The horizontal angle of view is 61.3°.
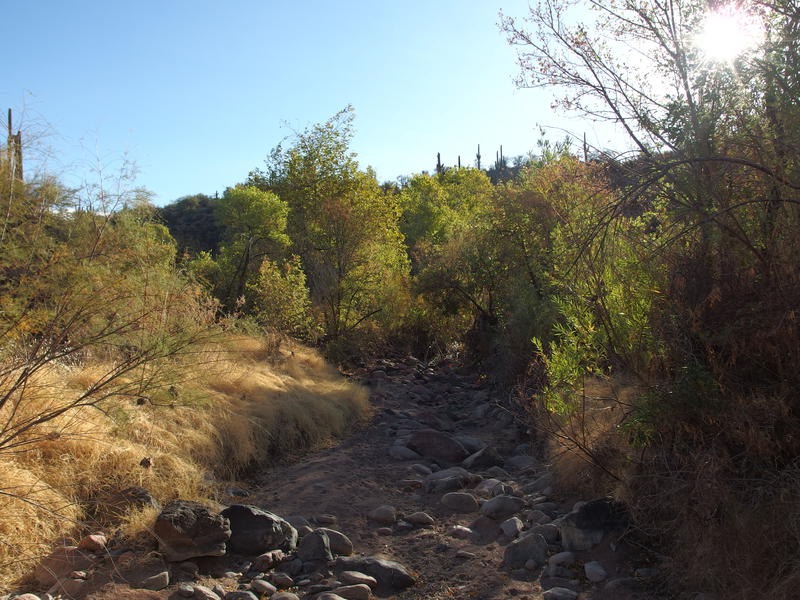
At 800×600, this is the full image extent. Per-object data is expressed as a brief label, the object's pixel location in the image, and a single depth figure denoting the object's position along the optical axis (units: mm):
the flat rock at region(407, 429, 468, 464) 8914
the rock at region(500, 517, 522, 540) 5855
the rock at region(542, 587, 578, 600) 4539
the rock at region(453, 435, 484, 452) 9328
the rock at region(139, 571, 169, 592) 4617
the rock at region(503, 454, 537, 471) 8312
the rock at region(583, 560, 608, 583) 4770
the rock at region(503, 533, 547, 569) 5232
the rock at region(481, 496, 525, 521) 6348
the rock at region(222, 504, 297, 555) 5352
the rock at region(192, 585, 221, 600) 4504
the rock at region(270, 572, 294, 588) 4918
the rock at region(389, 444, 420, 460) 8945
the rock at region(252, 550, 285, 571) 5152
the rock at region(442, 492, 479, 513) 6730
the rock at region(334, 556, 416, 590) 5016
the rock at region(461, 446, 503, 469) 8430
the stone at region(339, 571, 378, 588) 4910
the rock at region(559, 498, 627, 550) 5246
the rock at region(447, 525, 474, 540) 5997
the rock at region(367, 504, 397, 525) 6457
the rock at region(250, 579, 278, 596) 4766
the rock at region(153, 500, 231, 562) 5012
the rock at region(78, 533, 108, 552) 4973
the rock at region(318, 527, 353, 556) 5574
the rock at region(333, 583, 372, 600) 4695
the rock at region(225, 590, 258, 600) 4596
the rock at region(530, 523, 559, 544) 5535
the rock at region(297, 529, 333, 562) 5301
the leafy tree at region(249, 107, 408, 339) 16969
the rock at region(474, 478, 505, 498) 7035
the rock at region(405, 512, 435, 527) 6363
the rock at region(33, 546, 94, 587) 4559
